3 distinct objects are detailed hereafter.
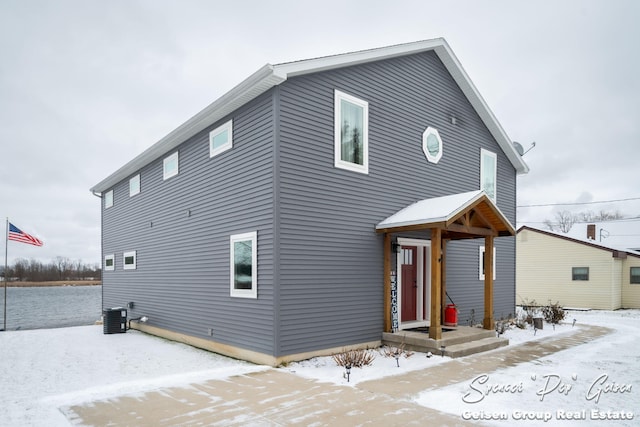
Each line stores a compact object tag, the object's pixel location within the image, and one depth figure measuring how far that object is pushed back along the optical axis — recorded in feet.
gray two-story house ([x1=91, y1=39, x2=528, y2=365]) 25.17
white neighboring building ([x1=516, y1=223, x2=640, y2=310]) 61.57
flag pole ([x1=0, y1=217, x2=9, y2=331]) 47.88
